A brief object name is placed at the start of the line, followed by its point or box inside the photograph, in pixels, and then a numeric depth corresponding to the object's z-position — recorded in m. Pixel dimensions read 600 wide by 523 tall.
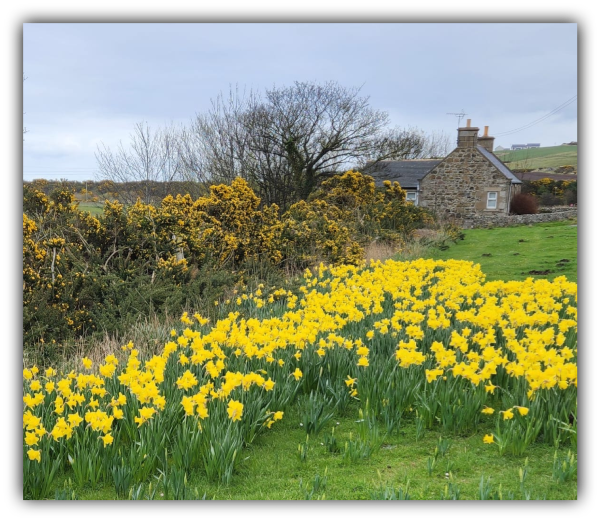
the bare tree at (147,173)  21.00
